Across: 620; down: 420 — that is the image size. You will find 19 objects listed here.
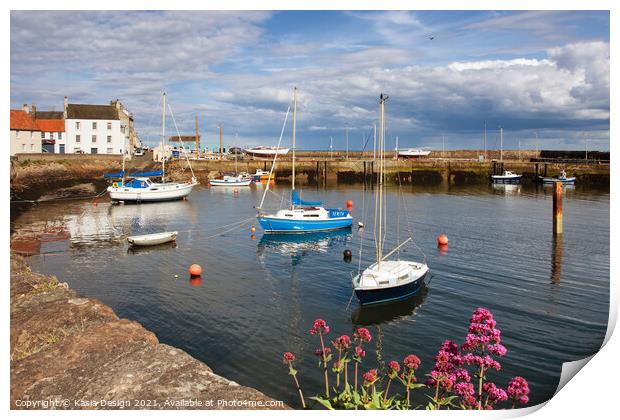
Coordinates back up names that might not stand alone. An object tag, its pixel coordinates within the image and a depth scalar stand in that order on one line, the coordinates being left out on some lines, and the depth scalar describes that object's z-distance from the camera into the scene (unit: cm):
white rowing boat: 2656
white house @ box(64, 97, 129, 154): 5822
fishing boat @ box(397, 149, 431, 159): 10125
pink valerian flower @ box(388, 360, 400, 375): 656
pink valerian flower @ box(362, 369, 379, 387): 641
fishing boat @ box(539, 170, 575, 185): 6744
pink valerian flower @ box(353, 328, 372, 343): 716
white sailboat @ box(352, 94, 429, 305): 1647
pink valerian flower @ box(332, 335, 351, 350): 688
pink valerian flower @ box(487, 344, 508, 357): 654
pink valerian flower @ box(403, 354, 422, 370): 661
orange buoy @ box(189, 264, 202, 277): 2023
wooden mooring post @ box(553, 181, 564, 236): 2783
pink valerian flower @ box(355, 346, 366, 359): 696
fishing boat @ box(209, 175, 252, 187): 6944
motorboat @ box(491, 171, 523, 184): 7162
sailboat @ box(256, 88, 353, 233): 3144
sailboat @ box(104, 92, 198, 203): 4722
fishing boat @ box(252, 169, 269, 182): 7775
